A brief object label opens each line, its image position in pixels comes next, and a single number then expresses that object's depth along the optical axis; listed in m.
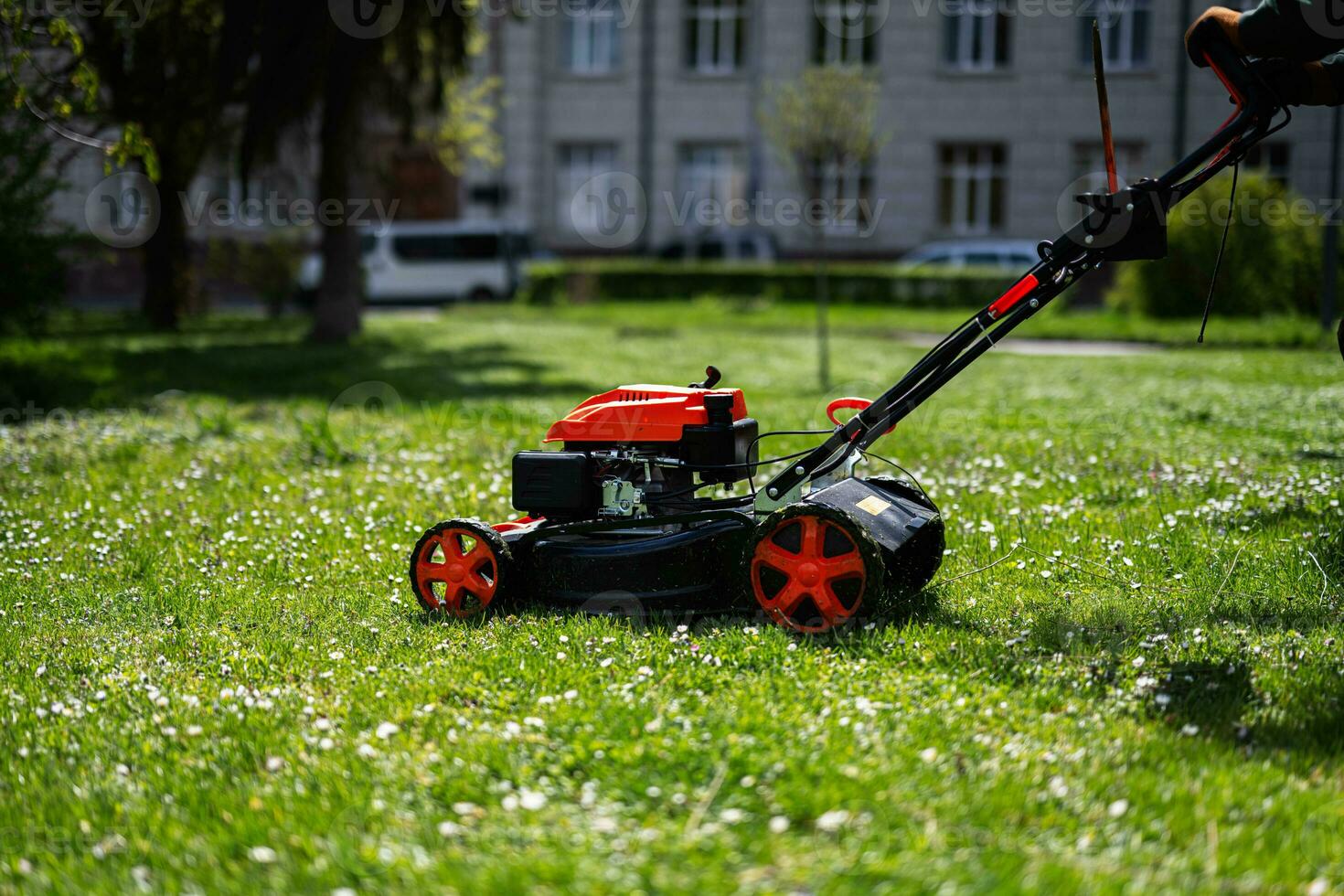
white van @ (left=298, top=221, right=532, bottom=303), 35.31
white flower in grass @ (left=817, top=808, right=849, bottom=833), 3.38
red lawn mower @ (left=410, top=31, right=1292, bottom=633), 4.99
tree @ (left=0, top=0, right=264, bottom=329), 9.33
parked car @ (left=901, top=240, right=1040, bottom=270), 30.30
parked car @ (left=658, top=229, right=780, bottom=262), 35.09
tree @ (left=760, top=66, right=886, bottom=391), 18.09
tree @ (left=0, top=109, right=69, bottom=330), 13.22
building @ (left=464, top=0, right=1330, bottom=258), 34.84
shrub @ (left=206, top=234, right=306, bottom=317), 28.78
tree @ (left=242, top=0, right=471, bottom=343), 16.23
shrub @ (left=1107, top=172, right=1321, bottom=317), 22.39
